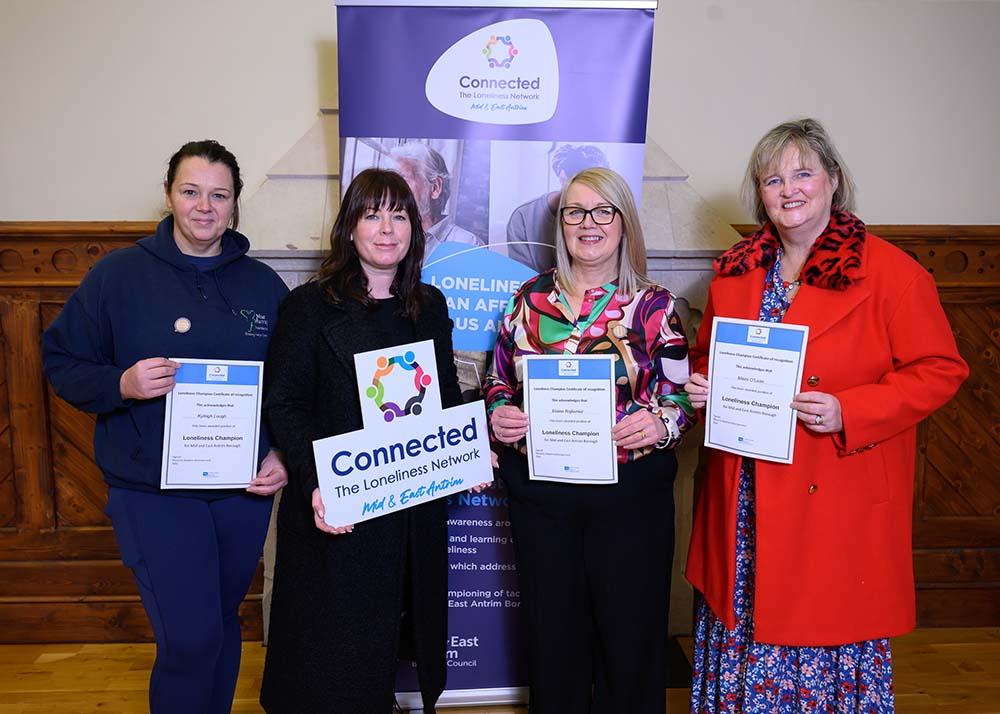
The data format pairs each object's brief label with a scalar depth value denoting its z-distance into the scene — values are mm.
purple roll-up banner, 2252
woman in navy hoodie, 1778
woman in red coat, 1730
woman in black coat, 1791
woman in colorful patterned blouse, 1912
